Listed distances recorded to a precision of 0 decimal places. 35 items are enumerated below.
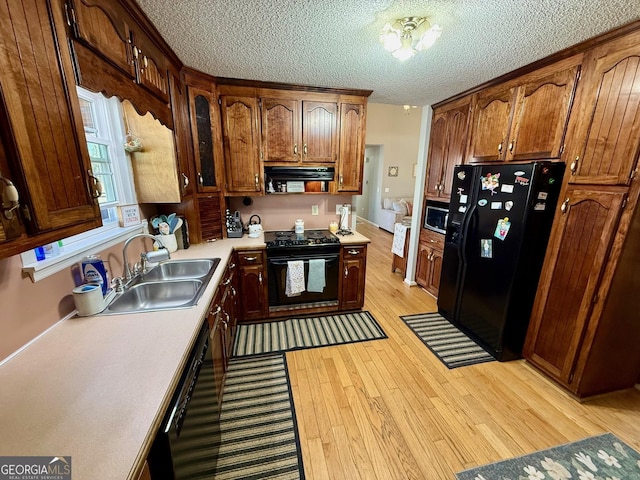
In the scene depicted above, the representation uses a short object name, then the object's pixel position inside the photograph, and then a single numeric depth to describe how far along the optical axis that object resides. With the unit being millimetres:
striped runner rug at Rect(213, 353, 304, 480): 1415
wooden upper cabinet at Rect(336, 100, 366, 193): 2764
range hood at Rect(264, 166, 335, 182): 2783
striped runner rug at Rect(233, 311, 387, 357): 2412
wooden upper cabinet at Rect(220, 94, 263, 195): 2533
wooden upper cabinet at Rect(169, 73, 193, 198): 2006
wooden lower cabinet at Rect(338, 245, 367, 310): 2770
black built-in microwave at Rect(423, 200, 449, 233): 3062
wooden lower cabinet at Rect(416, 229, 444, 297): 3176
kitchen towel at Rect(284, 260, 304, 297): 2617
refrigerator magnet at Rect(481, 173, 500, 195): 2152
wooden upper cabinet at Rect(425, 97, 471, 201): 2777
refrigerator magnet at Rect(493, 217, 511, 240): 2080
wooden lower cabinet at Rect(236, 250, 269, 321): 2543
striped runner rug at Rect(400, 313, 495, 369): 2283
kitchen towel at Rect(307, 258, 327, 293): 2670
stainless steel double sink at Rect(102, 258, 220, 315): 1455
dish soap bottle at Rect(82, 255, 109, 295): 1351
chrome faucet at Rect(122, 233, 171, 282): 1676
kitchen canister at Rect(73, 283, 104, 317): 1259
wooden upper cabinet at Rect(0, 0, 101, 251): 691
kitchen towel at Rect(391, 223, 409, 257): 3832
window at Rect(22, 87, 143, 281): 1592
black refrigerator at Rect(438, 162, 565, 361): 1943
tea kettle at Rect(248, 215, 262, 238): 2855
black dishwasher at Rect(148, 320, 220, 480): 788
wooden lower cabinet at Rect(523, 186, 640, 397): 1621
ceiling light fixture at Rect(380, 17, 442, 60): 1467
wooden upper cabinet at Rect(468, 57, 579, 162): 1869
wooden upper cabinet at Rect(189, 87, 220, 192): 2334
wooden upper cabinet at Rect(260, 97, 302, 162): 2607
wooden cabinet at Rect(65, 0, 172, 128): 950
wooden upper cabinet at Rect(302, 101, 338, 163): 2689
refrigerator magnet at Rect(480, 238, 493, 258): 2239
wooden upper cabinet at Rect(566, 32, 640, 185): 1510
